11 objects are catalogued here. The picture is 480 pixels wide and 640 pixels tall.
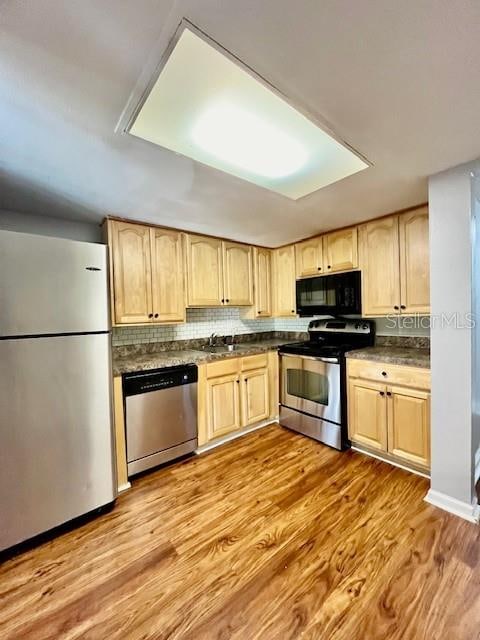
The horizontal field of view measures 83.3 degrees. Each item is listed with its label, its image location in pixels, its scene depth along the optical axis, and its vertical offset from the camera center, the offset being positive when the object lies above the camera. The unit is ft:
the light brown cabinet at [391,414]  6.76 -2.76
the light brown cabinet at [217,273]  9.24 +1.64
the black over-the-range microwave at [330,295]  8.81 +0.70
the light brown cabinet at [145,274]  7.72 +1.37
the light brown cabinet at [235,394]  8.48 -2.65
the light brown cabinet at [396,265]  7.45 +1.43
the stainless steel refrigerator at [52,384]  4.87 -1.25
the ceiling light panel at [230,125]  3.10 +2.84
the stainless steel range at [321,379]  8.37 -2.16
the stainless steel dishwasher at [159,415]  7.04 -2.68
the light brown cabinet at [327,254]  8.96 +2.20
